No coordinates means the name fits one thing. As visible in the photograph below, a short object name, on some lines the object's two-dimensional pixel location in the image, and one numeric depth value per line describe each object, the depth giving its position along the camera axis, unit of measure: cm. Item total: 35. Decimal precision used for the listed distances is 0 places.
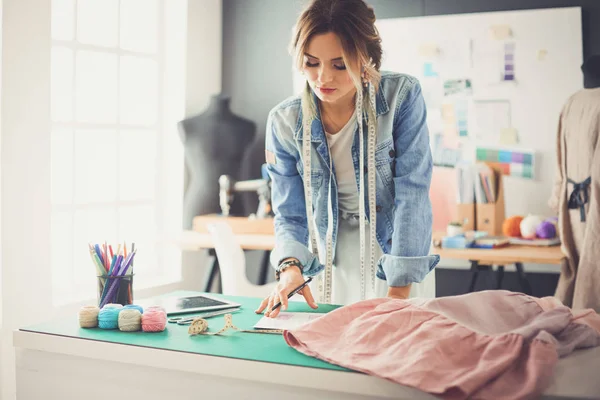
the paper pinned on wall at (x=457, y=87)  445
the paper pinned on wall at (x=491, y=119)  438
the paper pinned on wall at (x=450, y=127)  448
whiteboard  424
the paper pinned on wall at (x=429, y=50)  450
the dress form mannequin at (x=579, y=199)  337
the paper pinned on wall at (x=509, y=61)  435
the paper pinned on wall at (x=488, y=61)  438
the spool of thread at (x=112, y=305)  180
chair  360
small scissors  180
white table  136
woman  195
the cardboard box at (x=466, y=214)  416
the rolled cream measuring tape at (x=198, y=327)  169
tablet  193
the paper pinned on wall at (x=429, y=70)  452
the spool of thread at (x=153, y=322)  172
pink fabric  128
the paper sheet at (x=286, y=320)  174
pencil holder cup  192
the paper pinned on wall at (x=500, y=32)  436
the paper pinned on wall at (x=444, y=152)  448
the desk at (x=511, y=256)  357
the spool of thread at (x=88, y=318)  177
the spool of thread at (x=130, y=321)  173
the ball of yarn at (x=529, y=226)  395
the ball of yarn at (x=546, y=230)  389
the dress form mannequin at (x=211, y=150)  479
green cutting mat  149
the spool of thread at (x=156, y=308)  177
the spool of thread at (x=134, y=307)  178
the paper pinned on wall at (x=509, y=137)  436
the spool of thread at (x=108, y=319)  175
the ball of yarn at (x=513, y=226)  405
